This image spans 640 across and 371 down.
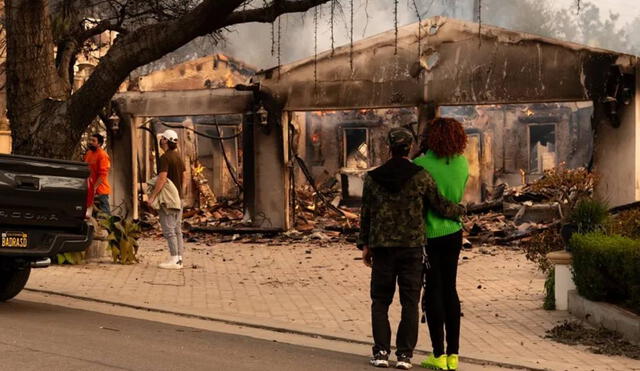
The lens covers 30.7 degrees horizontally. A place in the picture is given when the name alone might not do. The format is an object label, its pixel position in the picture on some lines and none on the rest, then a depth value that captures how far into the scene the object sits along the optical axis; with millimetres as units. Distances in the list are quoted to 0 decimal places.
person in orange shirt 16438
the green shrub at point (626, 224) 11992
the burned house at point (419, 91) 21359
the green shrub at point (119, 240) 16328
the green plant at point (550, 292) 11805
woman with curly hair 8250
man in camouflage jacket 8195
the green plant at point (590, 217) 12050
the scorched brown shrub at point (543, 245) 13922
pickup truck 10805
